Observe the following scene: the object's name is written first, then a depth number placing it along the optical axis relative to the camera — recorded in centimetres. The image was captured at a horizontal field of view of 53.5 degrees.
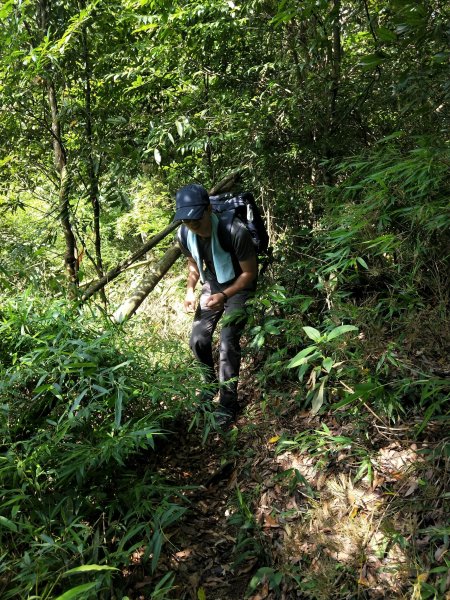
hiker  321
